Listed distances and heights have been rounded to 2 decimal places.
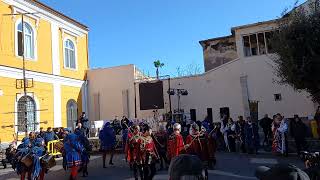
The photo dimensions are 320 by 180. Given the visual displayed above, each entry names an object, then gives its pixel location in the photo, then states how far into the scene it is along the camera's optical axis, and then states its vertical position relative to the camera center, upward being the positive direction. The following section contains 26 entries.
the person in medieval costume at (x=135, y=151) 7.37 -1.10
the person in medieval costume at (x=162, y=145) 9.37 -1.21
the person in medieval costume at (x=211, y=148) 7.54 -1.15
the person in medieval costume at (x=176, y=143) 6.96 -0.86
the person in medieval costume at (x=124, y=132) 11.38 -0.85
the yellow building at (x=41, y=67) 14.48 +3.38
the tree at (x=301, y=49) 10.33 +2.40
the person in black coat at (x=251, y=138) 11.69 -1.35
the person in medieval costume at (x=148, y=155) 7.33 -1.21
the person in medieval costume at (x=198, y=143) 7.05 -0.92
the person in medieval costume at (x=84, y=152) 8.40 -1.21
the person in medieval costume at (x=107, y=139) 10.44 -1.01
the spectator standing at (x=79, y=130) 8.51 -0.48
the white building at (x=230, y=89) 16.06 +1.62
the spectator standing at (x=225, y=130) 12.37 -0.99
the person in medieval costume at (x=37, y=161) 7.66 -1.31
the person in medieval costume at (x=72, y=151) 7.78 -1.09
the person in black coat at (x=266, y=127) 12.72 -0.94
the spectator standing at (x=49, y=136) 12.27 -0.91
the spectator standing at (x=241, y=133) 11.84 -1.12
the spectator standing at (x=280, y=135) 10.85 -1.19
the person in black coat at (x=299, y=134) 10.92 -1.17
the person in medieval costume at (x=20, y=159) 7.79 -1.25
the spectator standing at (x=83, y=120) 14.69 -0.24
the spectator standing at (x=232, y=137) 12.17 -1.32
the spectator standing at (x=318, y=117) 11.03 -0.50
